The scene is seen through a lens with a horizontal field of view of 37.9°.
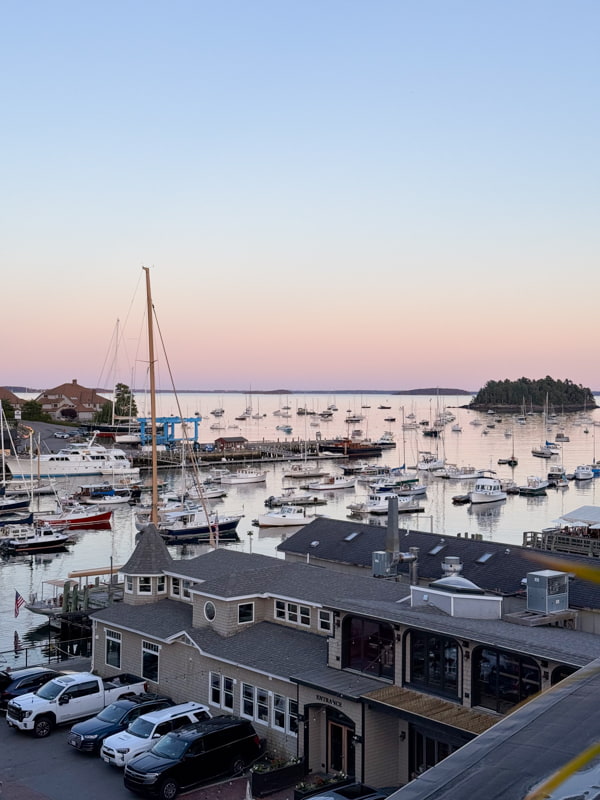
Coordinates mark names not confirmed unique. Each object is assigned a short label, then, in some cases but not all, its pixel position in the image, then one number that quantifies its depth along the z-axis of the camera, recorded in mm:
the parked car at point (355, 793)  18328
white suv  22312
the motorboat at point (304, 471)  124625
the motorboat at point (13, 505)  87000
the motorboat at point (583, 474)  121375
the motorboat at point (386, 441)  182375
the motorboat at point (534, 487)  105812
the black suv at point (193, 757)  20625
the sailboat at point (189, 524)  74875
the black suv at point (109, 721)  23438
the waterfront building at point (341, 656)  19703
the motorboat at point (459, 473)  122656
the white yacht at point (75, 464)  122750
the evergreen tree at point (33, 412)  183125
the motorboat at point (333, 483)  109125
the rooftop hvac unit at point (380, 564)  31000
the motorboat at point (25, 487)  96938
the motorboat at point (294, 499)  95062
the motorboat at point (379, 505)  90375
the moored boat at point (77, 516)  78312
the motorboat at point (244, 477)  116375
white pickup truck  24938
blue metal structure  158000
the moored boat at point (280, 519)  82188
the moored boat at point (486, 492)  98625
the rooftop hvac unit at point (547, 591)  23594
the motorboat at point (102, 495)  93875
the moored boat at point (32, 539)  68750
